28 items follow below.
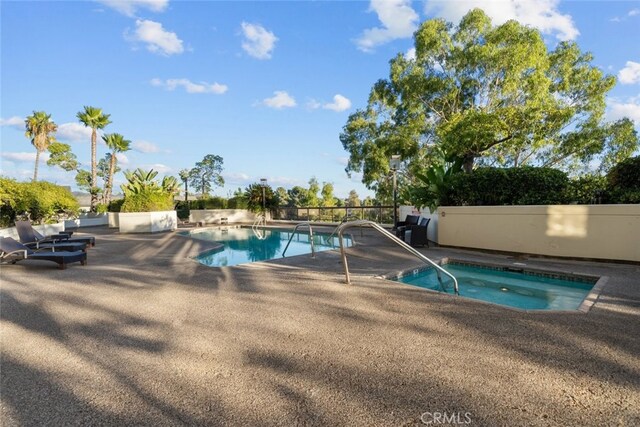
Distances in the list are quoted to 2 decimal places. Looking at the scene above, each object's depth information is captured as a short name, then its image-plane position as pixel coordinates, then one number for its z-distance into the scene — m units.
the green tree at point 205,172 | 46.12
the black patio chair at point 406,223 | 10.26
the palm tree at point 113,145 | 29.05
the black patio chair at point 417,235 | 9.23
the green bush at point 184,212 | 24.33
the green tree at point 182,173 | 35.63
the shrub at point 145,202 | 16.30
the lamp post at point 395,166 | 11.54
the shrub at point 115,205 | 21.44
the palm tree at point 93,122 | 26.94
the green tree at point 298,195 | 36.25
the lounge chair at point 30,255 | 6.97
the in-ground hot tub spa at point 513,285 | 5.07
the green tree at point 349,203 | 19.16
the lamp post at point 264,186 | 19.92
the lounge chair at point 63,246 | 8.26
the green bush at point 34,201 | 11.19
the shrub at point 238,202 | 23.47
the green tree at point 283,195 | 30.16
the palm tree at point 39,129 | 28.30
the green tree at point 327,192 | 33.88
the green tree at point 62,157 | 31.04
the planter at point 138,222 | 15.84
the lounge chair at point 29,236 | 9.07
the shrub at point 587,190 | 6.77
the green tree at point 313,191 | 34.47
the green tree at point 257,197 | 22.23
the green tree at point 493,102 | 12.80
